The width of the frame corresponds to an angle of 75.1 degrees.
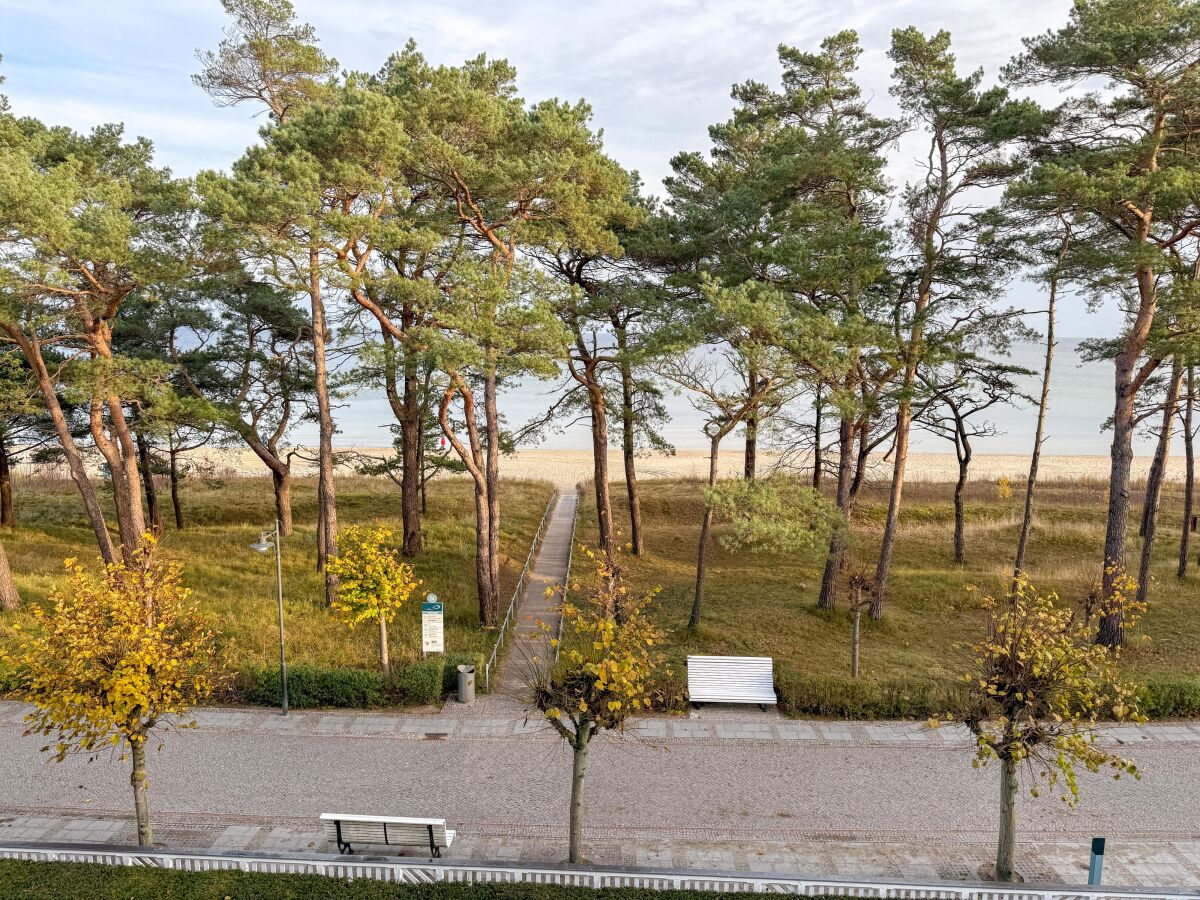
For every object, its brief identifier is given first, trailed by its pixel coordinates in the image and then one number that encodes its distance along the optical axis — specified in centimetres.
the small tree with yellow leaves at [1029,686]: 945
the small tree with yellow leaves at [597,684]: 966
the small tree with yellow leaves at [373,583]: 1530
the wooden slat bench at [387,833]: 987
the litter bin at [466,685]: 1539
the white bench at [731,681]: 1523
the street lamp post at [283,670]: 1482
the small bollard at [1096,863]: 930
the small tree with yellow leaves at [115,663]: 940
